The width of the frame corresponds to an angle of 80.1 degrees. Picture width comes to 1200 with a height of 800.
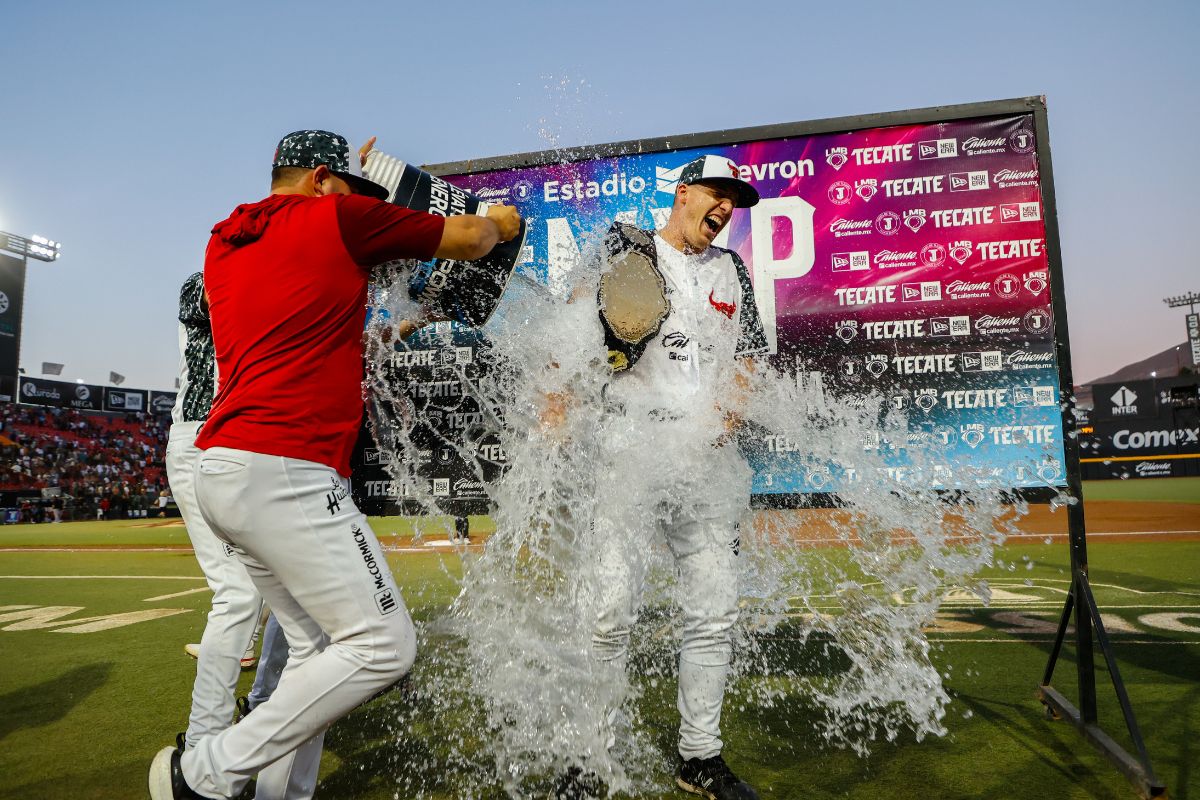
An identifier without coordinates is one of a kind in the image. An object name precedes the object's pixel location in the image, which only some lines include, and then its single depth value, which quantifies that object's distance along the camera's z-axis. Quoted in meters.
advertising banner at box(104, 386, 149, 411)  43.72
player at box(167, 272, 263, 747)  2.71
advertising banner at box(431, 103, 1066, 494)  3.59
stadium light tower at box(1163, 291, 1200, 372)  59.69
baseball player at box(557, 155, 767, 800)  2.65
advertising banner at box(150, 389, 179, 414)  45.28
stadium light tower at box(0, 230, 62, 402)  39.75
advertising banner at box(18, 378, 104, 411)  40.38
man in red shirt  1.89
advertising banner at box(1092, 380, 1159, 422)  31.58
